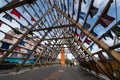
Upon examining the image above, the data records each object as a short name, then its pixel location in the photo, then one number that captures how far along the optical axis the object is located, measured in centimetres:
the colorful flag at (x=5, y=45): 345
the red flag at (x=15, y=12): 299
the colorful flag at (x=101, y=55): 310
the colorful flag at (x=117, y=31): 181
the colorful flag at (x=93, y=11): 210
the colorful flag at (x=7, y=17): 300
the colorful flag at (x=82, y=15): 265
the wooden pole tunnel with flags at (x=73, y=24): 190
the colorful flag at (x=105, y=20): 203
